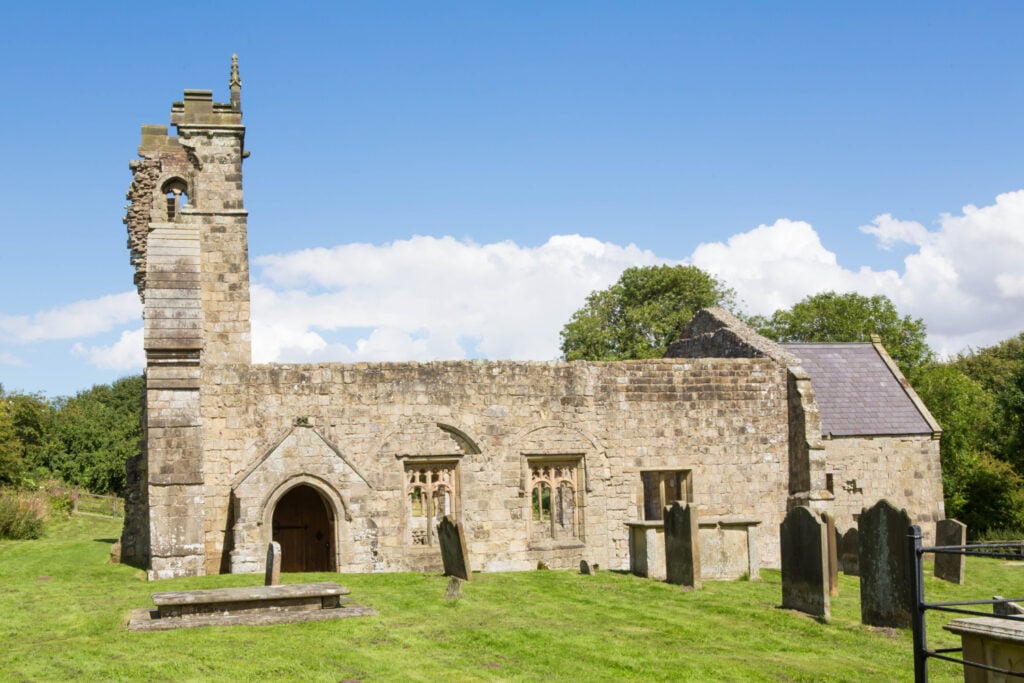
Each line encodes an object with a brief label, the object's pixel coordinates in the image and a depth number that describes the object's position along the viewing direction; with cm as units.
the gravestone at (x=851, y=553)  1783
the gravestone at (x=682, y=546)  1466
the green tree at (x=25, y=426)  2973
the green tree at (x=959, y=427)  2641
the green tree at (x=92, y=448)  4166
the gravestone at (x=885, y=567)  1168
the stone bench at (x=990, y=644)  610
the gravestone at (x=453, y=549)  1469
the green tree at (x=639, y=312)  4144
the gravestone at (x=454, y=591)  1319
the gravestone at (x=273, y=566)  1284
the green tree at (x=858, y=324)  3766
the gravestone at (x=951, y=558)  1677
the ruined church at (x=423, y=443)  1630
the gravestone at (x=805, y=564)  1253
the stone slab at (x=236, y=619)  1087
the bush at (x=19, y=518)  2147
